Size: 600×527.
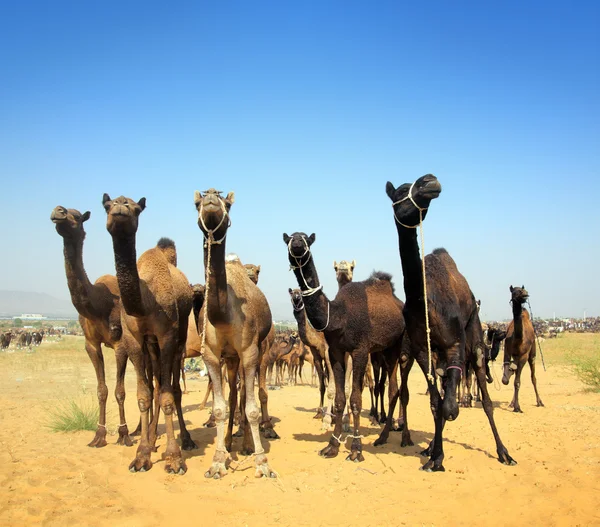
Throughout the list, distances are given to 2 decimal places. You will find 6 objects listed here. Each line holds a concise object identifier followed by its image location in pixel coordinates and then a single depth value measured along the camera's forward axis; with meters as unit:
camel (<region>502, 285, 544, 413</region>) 13.07
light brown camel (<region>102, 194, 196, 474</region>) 6.57
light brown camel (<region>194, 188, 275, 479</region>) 6.56
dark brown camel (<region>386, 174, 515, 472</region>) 6.42
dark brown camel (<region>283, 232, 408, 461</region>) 7.93
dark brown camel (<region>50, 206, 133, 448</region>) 8.17
